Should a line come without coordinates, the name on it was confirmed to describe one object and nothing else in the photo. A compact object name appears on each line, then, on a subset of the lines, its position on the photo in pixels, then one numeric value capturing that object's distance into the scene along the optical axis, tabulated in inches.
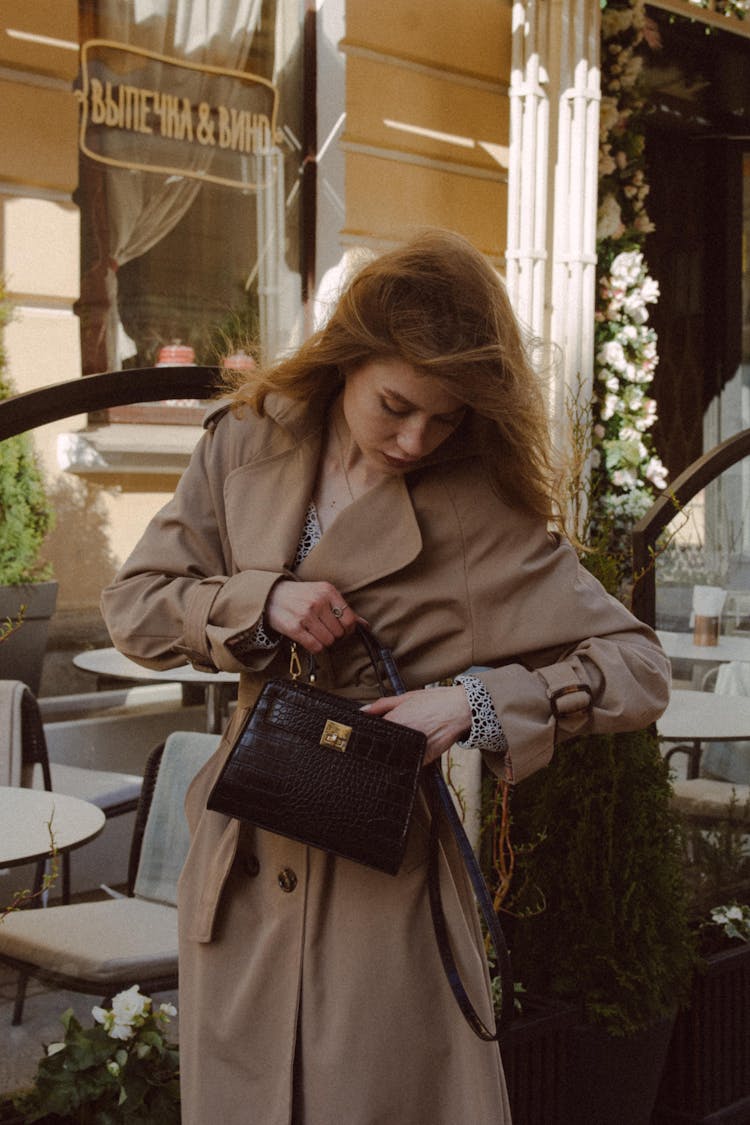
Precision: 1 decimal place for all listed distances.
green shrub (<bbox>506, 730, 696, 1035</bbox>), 121.6
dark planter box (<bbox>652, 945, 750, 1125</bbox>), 135.8
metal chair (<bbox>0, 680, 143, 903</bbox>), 146.1
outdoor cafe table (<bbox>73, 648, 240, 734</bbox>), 203.3
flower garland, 311.4
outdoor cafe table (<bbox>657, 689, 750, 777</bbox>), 159.3
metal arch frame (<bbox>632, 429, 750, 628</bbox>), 142.5
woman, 67.5
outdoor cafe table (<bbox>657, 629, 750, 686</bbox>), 155.9
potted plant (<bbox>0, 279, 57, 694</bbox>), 219.0
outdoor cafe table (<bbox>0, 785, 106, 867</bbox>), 114.2
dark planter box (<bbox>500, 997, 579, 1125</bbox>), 115.6
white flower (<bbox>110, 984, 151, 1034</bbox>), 100.5
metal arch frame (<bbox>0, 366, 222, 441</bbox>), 98.3
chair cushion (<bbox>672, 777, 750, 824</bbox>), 161.8
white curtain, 261.1
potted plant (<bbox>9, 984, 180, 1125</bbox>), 98.0
